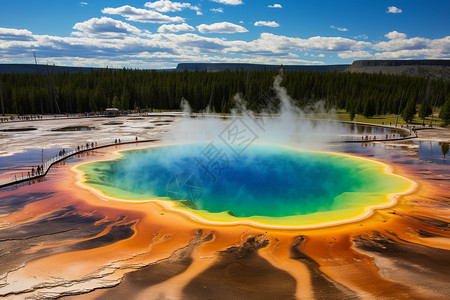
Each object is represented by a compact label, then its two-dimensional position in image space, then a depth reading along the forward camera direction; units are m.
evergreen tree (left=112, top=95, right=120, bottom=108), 111.05
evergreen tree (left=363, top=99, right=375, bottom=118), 93.19
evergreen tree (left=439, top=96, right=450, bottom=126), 73.25
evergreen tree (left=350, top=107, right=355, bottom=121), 88.31
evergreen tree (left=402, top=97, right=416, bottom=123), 79.94
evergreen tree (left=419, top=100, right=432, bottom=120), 81.94
